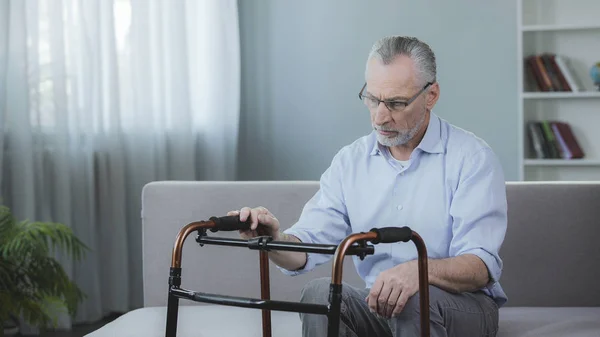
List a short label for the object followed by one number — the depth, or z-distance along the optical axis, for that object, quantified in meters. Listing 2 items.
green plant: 3.10
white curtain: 3.79
